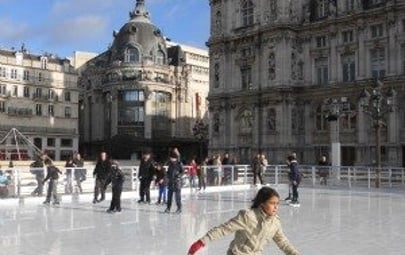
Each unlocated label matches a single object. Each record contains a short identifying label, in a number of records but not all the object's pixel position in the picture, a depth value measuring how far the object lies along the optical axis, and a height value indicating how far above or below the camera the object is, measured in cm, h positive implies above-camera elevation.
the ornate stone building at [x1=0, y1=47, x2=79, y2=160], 7725 +741
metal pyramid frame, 6475 +113
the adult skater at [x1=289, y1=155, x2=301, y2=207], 2302 -71
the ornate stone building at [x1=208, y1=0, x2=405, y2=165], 4850 +714
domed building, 8444 +868
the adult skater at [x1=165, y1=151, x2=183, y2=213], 1964 -66
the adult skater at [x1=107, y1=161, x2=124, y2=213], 1969 -88
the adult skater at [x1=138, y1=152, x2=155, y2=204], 2276 -48
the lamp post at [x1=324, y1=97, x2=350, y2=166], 4423 +376
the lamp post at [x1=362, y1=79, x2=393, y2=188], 3170 +252
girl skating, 589 -65
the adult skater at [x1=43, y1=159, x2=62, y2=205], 2258 -81
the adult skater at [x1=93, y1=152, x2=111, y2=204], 2123 -37
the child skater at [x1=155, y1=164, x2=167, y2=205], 2306 -85
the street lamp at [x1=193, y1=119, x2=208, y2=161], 6702 +308
